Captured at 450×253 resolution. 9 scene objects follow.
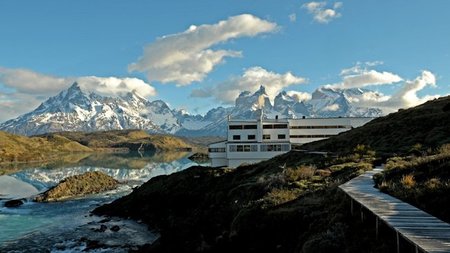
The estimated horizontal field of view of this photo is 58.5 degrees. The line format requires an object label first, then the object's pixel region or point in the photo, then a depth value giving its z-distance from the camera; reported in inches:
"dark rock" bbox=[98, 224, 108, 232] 2001.4
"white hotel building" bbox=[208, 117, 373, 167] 3602.4
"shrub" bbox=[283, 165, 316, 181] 1277.7
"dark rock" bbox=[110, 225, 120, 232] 2015.3
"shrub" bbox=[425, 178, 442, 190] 645.9
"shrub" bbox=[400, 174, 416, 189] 713.9
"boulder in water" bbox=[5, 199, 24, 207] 2980.6
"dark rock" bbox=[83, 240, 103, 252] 1674.5
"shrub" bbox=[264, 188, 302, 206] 944.3
